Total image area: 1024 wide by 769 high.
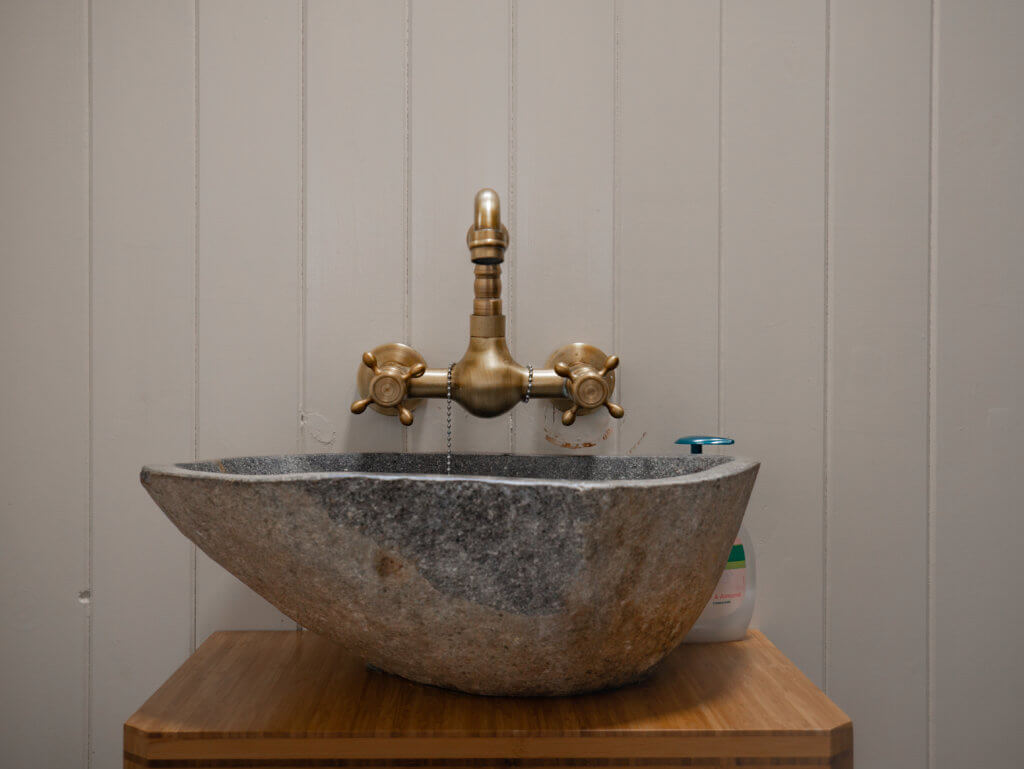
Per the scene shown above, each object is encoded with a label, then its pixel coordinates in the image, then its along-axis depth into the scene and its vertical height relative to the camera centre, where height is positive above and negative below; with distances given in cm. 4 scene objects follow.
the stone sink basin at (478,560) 51 -14
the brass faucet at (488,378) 78 +0
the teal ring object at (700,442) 79 -7
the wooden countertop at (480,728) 55 -29
